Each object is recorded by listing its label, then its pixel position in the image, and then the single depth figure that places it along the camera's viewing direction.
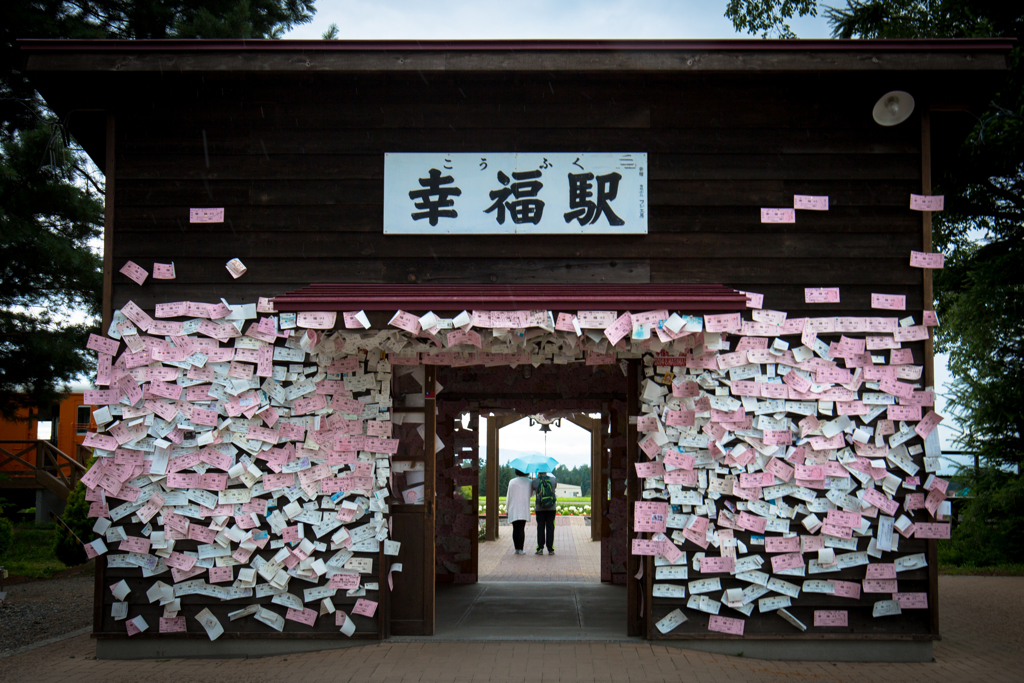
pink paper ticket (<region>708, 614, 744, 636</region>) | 5.89
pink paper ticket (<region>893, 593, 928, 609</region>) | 5.87
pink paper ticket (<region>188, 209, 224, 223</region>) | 6.30
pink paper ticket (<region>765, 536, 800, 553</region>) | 5.89
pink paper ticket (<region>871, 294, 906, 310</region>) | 6.06
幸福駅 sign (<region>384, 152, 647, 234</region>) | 6.23
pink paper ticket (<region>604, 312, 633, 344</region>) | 5.53
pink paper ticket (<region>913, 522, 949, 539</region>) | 5.81
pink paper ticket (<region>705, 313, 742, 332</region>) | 5.62
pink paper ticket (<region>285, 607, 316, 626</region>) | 6.01
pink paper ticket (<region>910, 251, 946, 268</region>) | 6.01
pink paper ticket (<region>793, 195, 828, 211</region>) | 6.18
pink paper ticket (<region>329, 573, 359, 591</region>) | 6.04
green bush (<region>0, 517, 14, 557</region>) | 9.52
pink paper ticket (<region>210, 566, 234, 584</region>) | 6.00
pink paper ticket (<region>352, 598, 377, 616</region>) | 6.04
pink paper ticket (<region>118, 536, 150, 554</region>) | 6.00
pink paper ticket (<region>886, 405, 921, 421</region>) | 5.95
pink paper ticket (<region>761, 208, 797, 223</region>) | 6.18
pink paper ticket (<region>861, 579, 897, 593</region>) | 5.88
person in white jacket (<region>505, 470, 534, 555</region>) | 12.56
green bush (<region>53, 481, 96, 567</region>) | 10.67
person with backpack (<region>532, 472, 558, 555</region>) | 12.21
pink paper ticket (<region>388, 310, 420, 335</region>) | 5.52
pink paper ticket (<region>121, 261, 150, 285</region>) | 6.20
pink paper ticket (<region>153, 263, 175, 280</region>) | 6.23
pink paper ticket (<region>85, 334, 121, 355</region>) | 6.06
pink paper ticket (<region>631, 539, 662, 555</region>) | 5.98
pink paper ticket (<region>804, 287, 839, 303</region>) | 6.08
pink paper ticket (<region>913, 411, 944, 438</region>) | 5.90
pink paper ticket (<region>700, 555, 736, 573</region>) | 5.91
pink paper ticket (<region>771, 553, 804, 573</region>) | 5.88
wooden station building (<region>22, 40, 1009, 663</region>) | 6.05
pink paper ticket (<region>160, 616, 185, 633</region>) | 5.99
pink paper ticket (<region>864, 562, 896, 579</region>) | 5.87
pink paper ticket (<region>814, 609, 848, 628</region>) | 5.88
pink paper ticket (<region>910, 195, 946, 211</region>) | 6.04
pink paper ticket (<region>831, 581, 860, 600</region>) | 5.88
